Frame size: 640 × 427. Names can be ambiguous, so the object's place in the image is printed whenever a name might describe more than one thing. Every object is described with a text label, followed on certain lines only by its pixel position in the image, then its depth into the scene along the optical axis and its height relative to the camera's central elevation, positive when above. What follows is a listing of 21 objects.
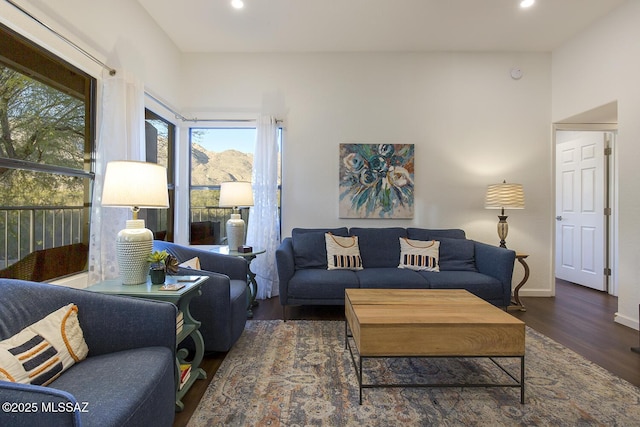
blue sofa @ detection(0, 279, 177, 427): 0.79 -0.57
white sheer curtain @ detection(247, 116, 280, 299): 3.50 +0.12
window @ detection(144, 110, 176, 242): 3.08 +0.64
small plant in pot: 1.73 -0.34
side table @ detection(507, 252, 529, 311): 3.21 -0.79
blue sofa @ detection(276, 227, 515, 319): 2.80 -0.56
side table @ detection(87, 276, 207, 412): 1.58 -0.47
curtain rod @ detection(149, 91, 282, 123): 3.56 +1.16
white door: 3.98 +0.13
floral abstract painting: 3.64 +0.46
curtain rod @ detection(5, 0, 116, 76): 1.63 +1.12
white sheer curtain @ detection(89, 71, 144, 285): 2.13 +0.45
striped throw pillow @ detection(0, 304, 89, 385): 1.02 -0.53
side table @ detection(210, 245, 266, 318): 2.93 -0.47
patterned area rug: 1.51 -1.04
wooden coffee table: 1.60 -0.67
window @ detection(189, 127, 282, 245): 3.77 +0.64
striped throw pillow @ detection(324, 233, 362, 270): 3.11 -0.42
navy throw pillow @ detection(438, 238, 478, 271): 3.19 -0.44
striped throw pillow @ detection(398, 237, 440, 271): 3.13 -0.43
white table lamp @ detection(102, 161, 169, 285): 1.60 +0.07
